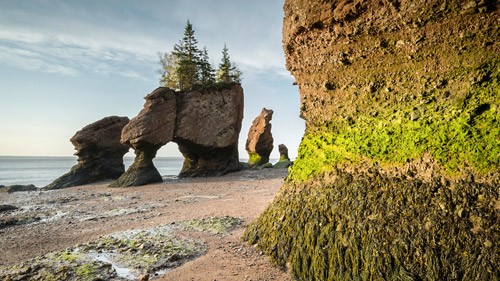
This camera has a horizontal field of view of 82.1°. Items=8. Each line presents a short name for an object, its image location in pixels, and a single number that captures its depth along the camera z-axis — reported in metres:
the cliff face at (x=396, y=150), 3.37
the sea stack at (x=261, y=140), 32.62
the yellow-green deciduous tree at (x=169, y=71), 32.66
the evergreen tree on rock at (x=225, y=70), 30.87
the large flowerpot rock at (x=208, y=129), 20.95
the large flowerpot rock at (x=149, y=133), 18.75
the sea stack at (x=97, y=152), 22.28
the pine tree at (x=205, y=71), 27.44
